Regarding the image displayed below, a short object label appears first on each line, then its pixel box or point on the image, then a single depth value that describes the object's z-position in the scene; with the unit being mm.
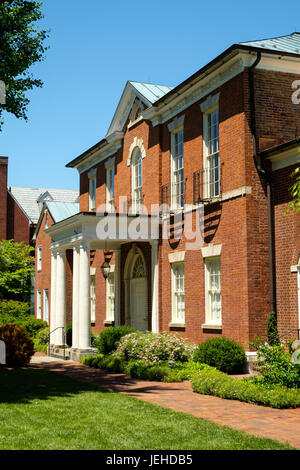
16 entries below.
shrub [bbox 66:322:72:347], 27594
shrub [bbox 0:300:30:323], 34656
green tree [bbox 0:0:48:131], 17281
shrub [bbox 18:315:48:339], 31484
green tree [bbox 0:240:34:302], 38531
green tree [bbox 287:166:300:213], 10155
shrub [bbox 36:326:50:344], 28297
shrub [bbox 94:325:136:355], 19875
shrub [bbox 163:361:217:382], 15002
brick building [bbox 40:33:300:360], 16016
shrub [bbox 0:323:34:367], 18922
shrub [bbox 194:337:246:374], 15445
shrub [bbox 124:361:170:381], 15312
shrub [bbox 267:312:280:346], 15695
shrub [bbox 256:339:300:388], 11836
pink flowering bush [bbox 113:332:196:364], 16844
